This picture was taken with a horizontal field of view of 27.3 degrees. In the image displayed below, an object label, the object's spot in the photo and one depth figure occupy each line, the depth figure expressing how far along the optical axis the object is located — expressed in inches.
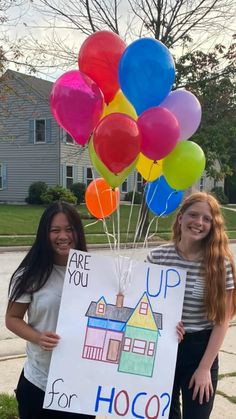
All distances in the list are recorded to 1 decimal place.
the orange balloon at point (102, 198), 123.0
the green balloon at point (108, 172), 107.7
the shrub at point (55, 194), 868.6
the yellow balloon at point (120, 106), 108.2
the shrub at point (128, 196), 1103.0
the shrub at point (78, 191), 971.9
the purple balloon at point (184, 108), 110.7
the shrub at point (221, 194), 1403.7
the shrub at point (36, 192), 959.6
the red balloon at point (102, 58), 103.7
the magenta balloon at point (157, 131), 101.0
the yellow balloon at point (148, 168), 116.3
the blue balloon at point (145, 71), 100.8
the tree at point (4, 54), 454.0
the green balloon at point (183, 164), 109.6
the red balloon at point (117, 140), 97.3
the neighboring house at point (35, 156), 1007.0
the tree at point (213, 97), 527.8
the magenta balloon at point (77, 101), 103.2
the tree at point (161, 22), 512.7
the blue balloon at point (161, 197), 123.4
